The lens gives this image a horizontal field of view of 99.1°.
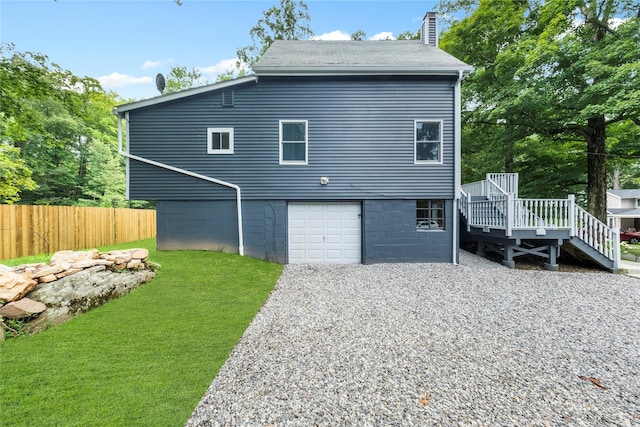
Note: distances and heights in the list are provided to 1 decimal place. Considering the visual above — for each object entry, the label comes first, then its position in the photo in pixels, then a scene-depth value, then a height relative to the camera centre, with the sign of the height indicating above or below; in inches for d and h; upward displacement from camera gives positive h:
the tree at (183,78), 881.1 +435.5
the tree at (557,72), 334.3 +188.6
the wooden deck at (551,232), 276.8 -23.2
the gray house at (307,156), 307.4 +60.7
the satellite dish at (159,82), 354.3 +166.3
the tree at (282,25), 687.1 +472.4
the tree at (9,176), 358.8 +47.2
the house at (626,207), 915.4 +8.9
